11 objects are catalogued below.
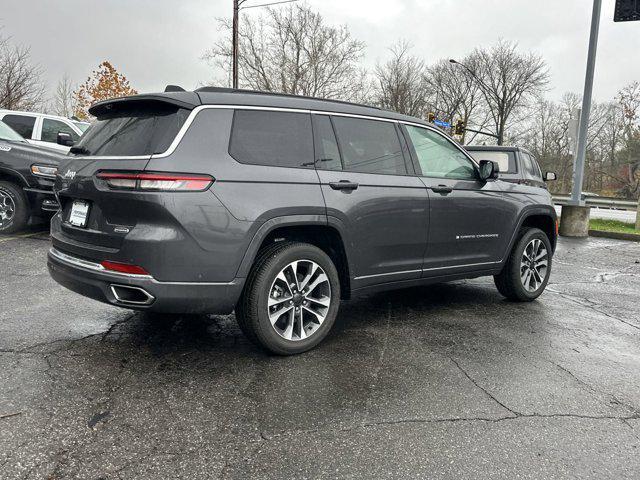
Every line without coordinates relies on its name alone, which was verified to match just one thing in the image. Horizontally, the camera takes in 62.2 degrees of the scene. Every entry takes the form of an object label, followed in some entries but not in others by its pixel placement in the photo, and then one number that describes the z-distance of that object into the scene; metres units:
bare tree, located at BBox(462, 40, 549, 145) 49.28
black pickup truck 8.07
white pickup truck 11.09
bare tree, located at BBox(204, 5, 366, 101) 38.84
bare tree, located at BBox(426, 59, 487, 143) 51.25
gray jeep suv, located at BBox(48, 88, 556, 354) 3.21
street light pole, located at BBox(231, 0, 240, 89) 21.36
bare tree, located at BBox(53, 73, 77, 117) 42.66
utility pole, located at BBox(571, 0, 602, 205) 13.43
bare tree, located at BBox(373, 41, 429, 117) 46.00
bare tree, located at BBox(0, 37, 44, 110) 24.75
